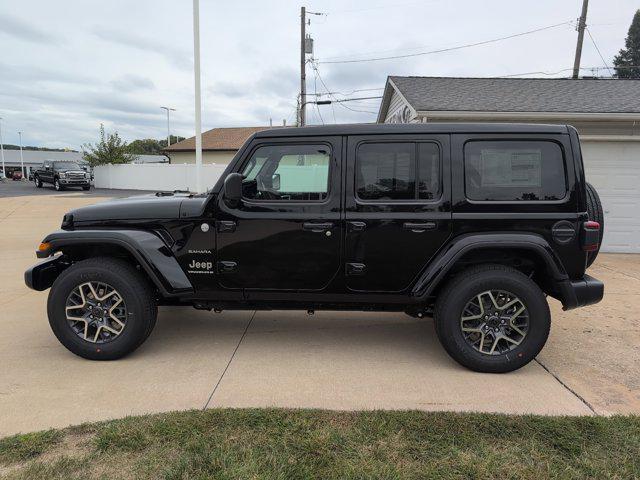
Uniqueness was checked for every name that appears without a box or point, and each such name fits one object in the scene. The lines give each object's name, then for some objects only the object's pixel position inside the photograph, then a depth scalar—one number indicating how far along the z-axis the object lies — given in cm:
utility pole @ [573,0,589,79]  1986
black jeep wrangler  356
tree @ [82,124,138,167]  3300
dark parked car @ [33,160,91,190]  2761
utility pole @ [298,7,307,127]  2398
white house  859
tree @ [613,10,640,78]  4805
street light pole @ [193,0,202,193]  1035
